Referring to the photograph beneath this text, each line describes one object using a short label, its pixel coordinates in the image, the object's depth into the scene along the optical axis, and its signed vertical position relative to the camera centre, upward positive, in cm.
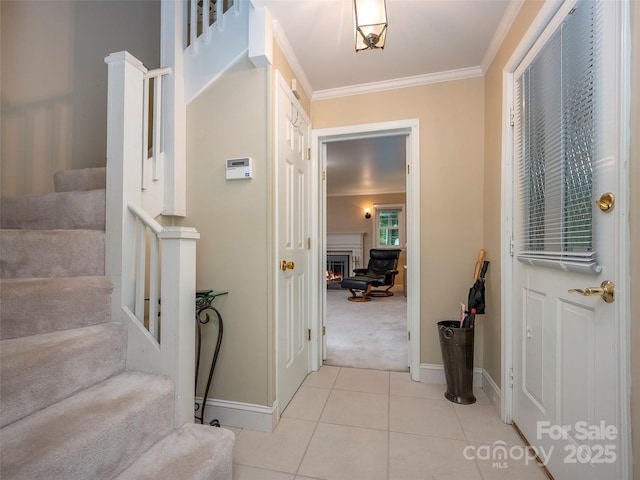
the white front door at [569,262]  95 -8
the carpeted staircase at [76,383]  88 -54
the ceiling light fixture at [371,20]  131 +101
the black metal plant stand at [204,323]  160 -51
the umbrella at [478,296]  197 -37
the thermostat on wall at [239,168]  171 +43
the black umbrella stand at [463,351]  196 -75
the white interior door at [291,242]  182 -1
